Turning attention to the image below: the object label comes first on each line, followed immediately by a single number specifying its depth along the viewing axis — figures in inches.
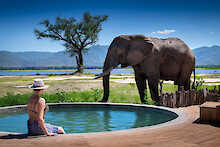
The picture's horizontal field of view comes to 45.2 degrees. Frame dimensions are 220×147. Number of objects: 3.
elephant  386.0
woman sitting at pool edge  177.0
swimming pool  268.5
